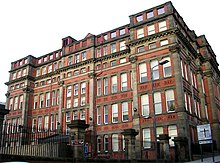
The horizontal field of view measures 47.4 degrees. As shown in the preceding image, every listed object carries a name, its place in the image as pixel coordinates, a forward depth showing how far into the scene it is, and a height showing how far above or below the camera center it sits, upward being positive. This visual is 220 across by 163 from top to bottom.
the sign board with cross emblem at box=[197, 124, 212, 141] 22.56 -0.16
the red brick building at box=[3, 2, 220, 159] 30.97 +7.33
